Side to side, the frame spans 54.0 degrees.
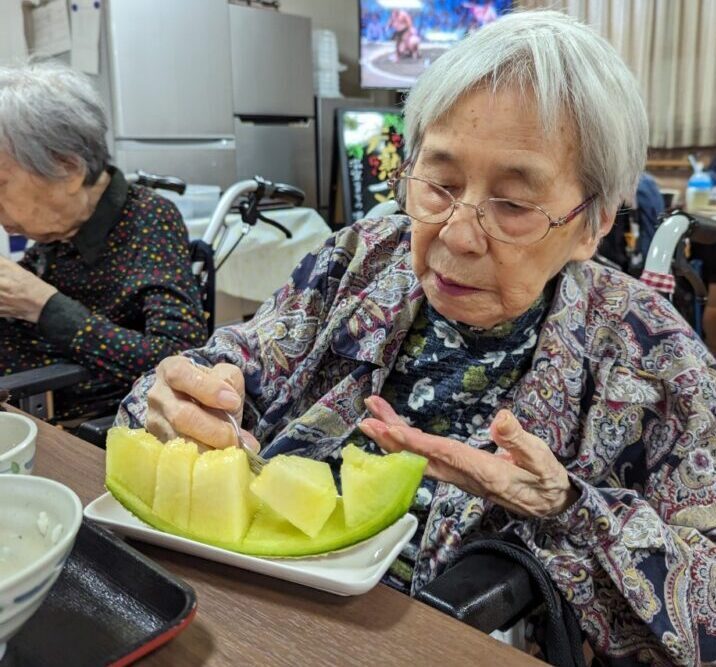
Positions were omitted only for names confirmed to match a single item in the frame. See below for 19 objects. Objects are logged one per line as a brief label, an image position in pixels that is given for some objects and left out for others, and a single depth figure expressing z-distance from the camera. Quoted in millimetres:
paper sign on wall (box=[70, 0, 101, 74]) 3307
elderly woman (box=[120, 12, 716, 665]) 815
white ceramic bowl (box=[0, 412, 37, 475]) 631
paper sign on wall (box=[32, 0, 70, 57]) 3354
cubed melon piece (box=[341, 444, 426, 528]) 626
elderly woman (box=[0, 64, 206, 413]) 1520
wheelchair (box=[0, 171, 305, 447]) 1305
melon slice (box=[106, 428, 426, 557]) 624
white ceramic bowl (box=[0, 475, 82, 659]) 466
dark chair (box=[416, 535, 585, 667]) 687
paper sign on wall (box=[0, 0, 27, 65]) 3156
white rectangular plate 582
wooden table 514
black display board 4312
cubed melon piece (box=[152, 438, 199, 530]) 642
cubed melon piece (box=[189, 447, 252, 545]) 634
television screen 4570
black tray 502
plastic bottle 3492
